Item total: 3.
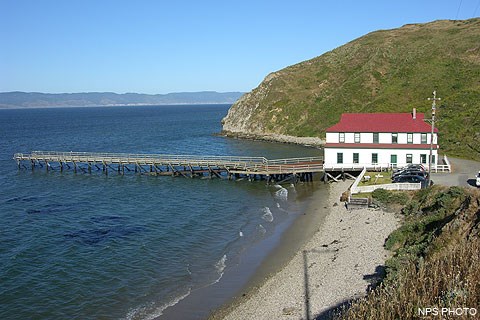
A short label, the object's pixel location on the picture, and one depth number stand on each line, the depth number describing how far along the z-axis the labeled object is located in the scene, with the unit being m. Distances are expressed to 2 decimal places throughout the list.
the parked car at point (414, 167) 45.06
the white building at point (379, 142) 50.25
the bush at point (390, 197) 37.16
